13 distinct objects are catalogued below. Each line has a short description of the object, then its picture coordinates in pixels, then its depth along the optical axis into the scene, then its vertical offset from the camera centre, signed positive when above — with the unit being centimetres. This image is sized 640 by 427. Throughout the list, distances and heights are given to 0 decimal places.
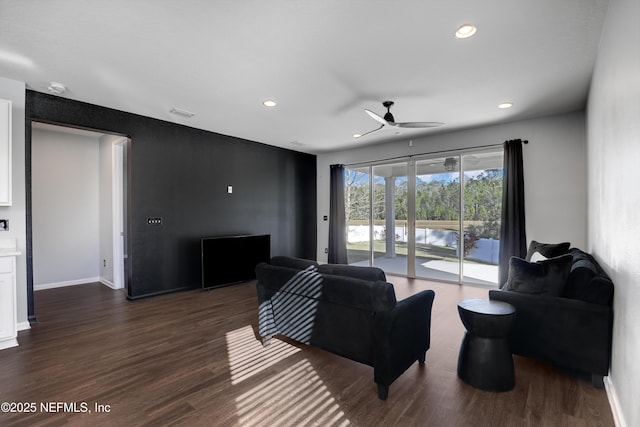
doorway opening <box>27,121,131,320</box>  512 +9
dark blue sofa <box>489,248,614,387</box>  219 -88
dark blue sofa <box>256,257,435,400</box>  208 -82
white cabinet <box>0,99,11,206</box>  293 +61
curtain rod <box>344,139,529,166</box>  507 +109
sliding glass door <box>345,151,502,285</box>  527 -11
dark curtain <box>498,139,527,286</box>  473 -2
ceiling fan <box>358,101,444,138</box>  383 +113
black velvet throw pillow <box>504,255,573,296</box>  246 -56
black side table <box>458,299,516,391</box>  220 -104
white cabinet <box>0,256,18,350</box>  278 -82
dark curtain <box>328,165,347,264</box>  711 -24
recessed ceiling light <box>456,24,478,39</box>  235 +143
